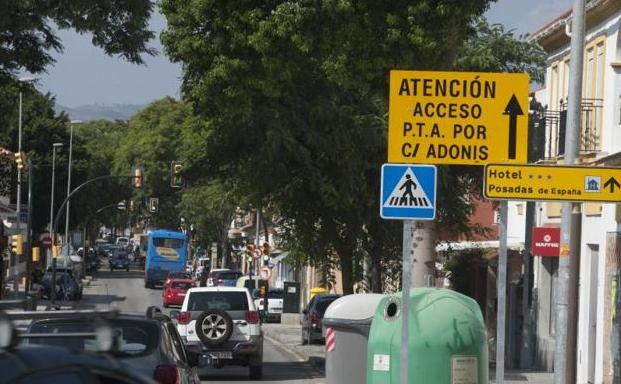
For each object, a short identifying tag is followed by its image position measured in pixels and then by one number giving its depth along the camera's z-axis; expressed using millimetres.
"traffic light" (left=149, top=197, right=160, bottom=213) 88938
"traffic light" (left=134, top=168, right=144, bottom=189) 62888
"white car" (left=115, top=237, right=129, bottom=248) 165938
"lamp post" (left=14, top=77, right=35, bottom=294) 44419
